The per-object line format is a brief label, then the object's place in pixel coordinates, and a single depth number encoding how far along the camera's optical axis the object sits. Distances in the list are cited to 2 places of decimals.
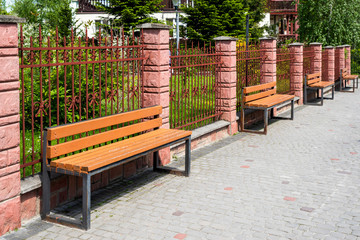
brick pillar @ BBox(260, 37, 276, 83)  13.14
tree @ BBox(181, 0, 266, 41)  32.28
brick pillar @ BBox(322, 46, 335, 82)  20.50
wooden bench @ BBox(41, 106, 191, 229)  5.29
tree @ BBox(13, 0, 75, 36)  30.22
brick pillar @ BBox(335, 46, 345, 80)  22.73
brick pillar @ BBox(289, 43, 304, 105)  15.81
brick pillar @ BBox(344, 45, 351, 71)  25.12
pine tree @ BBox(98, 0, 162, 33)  29.22
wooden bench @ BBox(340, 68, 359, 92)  21.38
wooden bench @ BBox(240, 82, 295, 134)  10.95
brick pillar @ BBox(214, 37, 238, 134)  10.47
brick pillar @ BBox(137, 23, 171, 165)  7.62
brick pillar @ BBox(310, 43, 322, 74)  18.30
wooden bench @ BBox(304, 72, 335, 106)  16.38
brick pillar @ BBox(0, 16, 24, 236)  5.03
